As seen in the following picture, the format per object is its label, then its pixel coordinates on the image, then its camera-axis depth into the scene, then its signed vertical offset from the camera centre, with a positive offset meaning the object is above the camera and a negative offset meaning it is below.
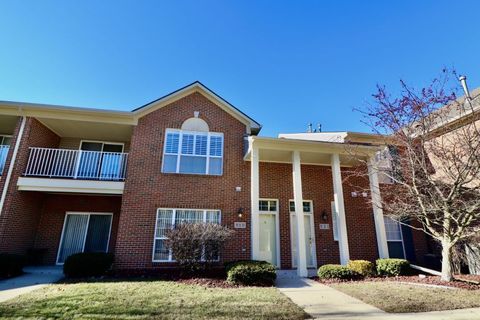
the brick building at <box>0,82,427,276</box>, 10.04 +1.88
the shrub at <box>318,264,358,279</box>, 8.41 -1.18
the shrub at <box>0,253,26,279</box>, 8.33 -1.11
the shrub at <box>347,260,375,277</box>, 8.82 -1.06
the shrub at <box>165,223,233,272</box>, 8.48 -0.31
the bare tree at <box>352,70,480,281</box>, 7.64 +2.58
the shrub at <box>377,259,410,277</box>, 8.98 -1.06
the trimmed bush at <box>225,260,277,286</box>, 7.57 -1.16
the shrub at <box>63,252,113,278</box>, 8.45 -1.07
